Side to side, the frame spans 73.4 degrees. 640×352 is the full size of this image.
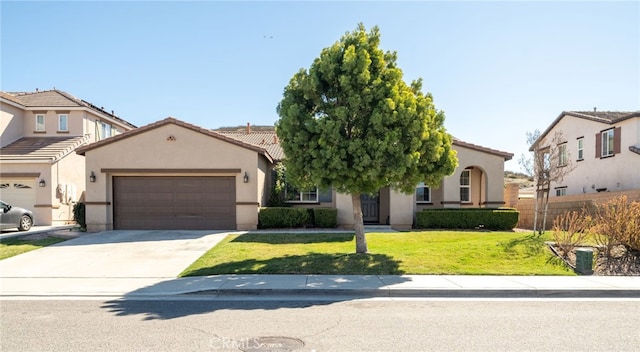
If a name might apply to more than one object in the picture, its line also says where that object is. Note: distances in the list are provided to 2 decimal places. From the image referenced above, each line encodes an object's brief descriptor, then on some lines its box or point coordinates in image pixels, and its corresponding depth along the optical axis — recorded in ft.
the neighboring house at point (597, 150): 70.44
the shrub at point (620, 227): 38.01
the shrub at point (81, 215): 58.29
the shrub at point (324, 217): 60.39
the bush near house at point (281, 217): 58.80
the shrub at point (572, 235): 39.09
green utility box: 34.30
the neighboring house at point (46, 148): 69.41
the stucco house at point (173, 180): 58.44
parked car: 57.26
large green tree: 34.99
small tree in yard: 51.72
